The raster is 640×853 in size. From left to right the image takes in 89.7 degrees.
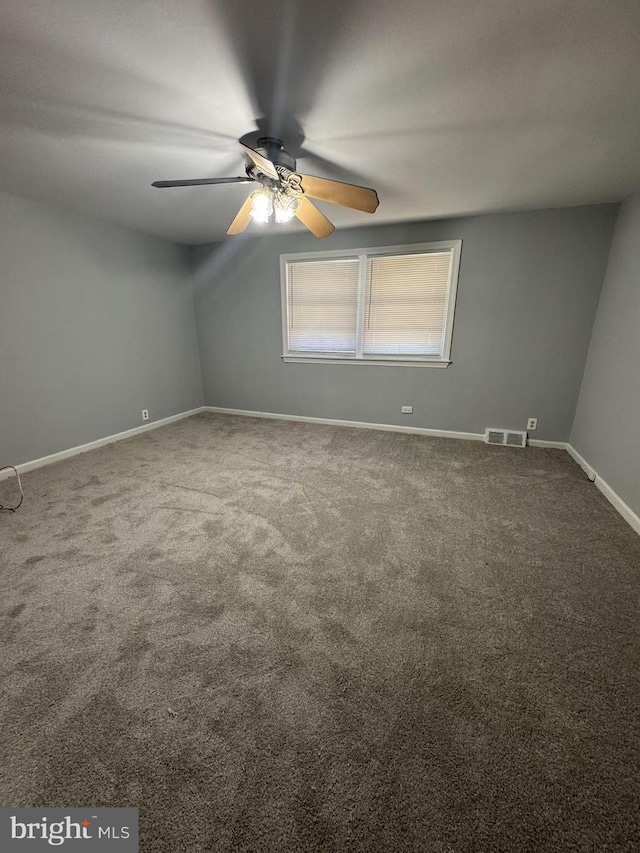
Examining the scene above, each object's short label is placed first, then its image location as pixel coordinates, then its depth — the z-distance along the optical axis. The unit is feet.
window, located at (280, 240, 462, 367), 11.57
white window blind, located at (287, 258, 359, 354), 12.62
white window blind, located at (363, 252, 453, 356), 11.53
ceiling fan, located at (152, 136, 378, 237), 5.95
